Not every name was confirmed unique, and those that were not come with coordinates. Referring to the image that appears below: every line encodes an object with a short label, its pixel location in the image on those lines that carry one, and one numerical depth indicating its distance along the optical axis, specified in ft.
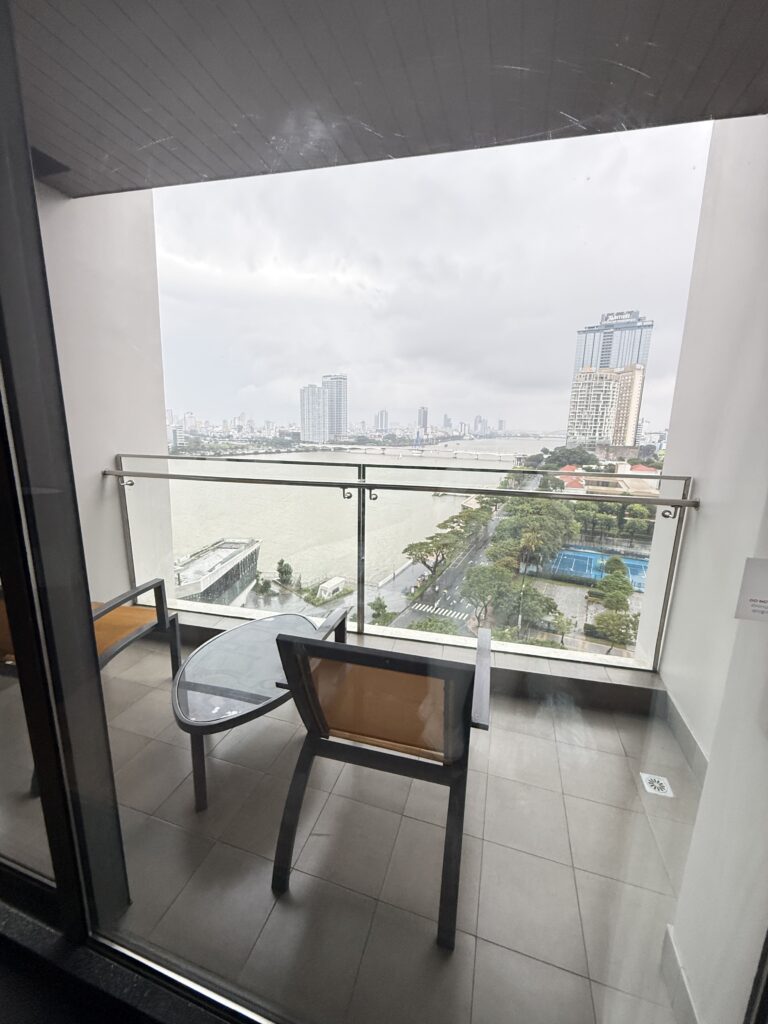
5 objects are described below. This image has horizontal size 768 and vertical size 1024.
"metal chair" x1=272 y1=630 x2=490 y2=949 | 3.28
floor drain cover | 4.25
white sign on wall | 2.04
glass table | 4.36
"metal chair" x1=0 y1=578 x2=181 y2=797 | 2.37
